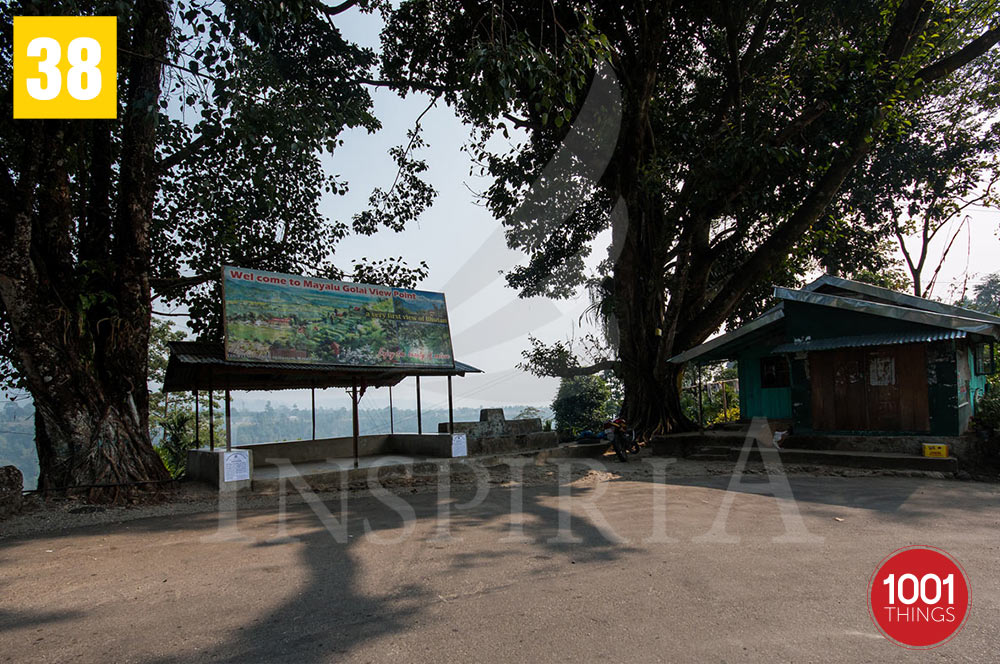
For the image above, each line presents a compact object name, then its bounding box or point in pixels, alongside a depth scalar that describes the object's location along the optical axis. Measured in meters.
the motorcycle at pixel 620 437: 14.77
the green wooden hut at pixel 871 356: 12.15
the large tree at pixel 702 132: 13.89
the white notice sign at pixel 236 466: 10.45
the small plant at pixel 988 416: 11.56
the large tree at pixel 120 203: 9.50
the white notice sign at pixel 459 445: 14.02
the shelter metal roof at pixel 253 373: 11.23
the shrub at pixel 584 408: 24.15
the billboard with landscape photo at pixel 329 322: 11.58
